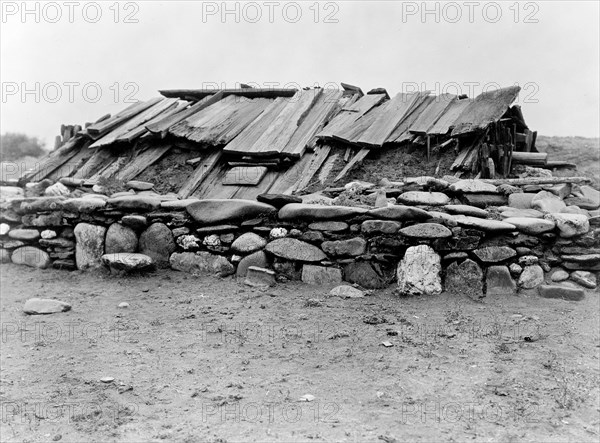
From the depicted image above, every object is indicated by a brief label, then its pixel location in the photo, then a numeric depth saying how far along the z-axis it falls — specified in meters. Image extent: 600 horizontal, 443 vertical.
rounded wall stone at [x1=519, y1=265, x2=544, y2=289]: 6.05
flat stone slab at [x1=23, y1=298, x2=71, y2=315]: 6.14
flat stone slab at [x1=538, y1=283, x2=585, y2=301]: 5.85
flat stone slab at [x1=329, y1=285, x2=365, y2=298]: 6.14
